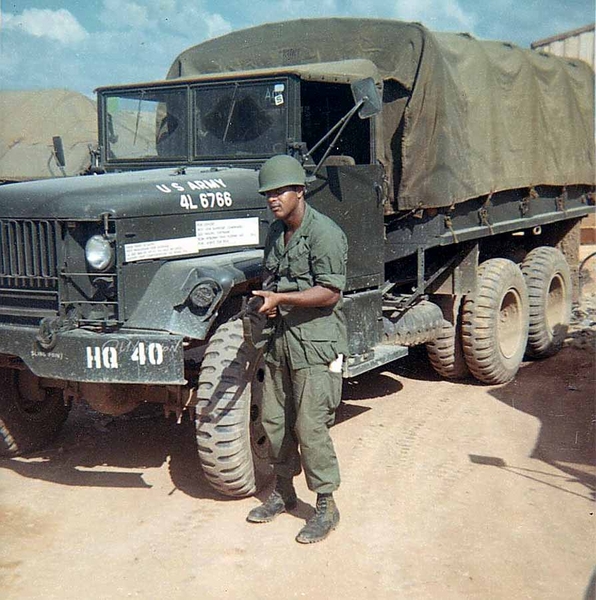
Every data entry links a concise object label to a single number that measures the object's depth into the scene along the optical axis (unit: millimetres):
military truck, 4613
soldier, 4180
